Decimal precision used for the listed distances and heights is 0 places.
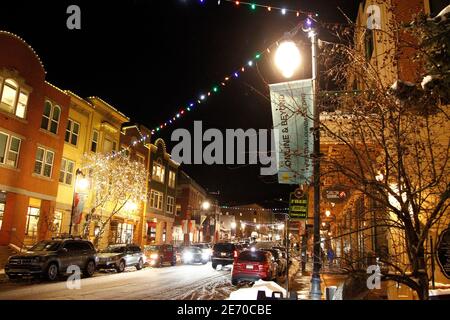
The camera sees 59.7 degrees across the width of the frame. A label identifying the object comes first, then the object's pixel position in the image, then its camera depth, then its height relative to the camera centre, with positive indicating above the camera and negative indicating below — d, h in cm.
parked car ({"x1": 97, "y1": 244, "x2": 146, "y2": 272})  2242 -63
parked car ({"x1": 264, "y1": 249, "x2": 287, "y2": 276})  2364 -60
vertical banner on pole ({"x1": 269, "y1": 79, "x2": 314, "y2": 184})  778 +250
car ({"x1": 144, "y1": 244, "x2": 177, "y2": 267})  2814 -51
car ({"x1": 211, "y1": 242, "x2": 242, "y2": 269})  2902 -27
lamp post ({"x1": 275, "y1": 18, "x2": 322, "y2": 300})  794 +381
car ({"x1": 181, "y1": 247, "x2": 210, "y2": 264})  3291 -58
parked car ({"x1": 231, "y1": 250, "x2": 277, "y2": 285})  1892 -78
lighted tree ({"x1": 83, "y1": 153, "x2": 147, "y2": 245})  2748 +474
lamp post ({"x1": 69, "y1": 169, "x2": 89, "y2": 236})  2313 +355
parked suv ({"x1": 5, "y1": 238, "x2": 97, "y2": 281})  1669 -67
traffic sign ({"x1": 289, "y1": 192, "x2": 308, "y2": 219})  1390 +152
